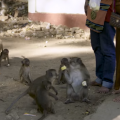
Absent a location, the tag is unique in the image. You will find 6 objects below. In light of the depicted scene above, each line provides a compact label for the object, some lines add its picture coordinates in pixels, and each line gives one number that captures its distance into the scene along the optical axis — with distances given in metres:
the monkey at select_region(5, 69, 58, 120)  3.47
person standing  4.23
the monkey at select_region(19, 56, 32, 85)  5.27
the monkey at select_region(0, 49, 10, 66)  7.02
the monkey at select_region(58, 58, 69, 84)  4.63
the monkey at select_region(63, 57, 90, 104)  4.05
